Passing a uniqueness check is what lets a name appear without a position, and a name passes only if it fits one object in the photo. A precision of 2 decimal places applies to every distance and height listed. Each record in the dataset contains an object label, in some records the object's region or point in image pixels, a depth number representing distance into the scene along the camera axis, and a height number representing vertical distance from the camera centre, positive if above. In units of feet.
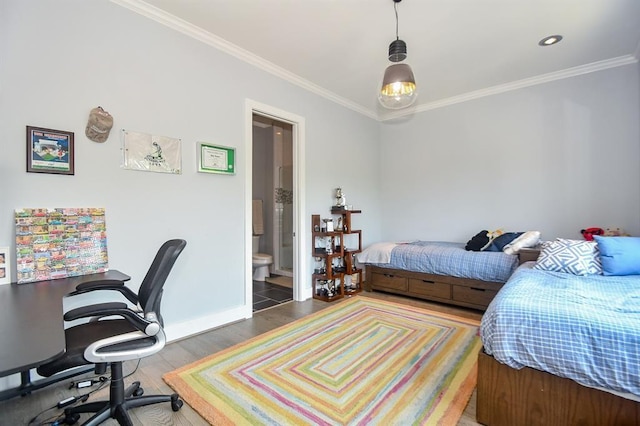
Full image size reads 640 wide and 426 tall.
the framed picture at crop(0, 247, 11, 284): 5.85 -0.97
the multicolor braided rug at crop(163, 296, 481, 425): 5.48 -3.62
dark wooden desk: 2.63 -1.27
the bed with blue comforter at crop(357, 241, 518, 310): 10.68 -2.32
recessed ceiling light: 9.30 +5.41
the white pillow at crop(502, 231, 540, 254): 10.55 -1.12
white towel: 17.84 -0.29
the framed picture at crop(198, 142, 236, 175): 9.07 +1.77
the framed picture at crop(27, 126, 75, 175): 6.31 +1.44
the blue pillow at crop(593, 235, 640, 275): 7.36 -1.16
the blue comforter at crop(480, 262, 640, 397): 4.19 -1.90
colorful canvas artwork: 6.06 -0.56
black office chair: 4.35 -1.97
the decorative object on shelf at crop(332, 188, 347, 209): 13.64 +0.61
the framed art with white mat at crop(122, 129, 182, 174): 7.65 +1.70
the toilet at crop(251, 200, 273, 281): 15.75 -2.22
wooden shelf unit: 12.69 -2.09
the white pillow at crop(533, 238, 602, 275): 7.77 -1.30
